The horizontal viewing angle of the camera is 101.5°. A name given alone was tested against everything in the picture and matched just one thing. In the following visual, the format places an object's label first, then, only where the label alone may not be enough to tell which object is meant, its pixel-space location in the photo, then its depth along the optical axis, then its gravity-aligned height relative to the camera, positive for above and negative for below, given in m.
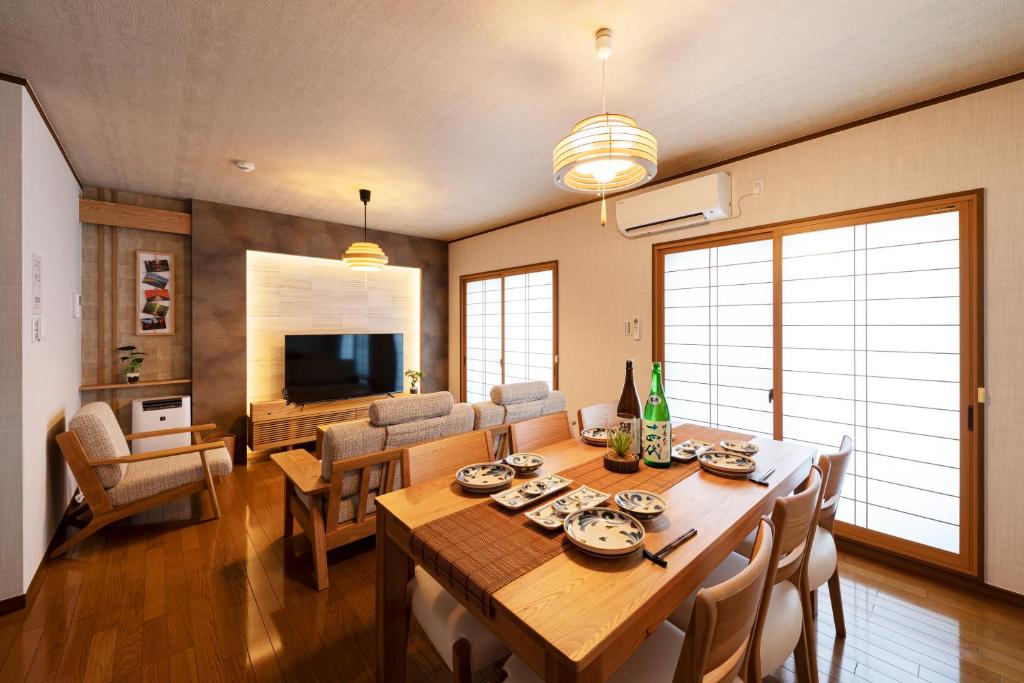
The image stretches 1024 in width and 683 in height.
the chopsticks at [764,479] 1.60 -0.54
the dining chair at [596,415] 2.40 -0.44
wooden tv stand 4.23 -0.85
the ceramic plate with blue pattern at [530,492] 1.37 -0.53
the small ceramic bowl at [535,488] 1.44 -0.52
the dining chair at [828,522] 1.58 -0.78
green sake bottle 1.75 -0.40
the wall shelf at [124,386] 3.72 -0.41
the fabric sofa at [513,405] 2.77 -0.45
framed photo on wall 4.04 +0.46
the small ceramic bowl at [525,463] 1.66 -0.49
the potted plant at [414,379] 5.61 -0.53
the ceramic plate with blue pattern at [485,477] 1.49 -0.51
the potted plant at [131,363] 3.92 -0.21
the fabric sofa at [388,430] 2.19 -0.50
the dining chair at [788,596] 1.14 -0.86
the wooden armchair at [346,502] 2.22 -0.90
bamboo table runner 1.02 -0.57
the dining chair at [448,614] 1.19 -0.87
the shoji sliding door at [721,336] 3.08 +0.03
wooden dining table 0.86 -0.59
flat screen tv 4.65 -0.31
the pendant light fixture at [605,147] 1.58 +0.75
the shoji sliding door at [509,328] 4.73 +0.15
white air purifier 3.82 -0.72
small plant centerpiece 1.68 -0.48
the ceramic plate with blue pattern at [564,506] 1.26 -0.53
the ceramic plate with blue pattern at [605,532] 1.08 -0.54
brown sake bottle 1.77 -0.31
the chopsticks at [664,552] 1.07 -0.56
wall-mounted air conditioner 3.05 +1.04
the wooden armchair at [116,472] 2.50 -0.89
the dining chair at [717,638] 0.79 -0.60
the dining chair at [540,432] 2.05 -0.47
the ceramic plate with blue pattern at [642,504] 1.28 -0.53
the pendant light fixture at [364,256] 3.69 +0.75
